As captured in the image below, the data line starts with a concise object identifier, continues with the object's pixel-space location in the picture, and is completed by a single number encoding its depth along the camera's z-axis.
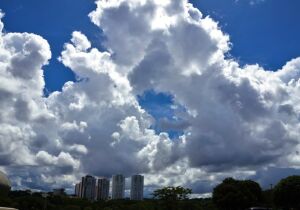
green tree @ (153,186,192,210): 54.89
